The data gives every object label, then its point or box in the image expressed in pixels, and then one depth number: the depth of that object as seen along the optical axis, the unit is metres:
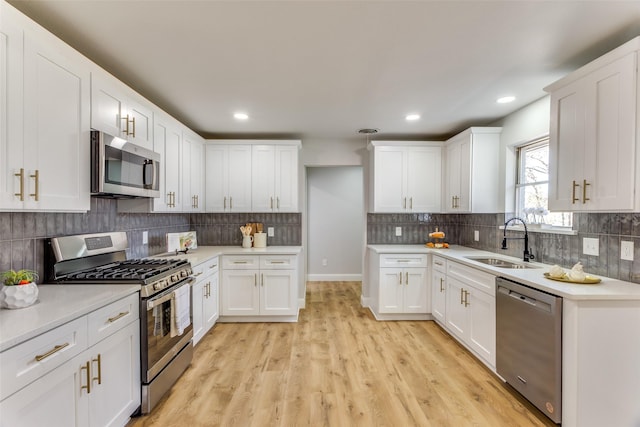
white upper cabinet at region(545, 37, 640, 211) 1.71
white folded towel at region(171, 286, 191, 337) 2.27
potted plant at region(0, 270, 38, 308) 1.41
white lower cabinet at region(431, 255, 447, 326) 3.43
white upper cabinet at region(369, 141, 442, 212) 4.07
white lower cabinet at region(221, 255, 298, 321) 3.69
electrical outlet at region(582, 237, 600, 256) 2.23
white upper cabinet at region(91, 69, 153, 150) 1.97
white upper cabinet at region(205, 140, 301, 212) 4.05
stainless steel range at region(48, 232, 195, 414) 1.96
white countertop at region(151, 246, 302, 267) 3.19
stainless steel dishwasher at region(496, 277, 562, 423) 1.84
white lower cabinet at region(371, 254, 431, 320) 3.78
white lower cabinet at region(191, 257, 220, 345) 2.99
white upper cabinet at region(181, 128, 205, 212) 3.41
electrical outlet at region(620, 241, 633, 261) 1.99
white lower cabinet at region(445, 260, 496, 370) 2.53
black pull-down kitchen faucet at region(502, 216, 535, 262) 2.83
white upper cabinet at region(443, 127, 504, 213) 3.48
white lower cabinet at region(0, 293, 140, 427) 1.16
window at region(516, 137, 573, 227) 2.87
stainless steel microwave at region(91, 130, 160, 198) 1.90
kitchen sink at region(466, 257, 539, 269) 2.82
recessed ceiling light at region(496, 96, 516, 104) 2.83
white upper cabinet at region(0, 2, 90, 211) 1.38
